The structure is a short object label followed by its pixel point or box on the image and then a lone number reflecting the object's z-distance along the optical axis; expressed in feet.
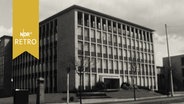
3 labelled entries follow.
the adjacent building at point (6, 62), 262.47
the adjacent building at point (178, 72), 286.25
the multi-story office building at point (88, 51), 181.37
